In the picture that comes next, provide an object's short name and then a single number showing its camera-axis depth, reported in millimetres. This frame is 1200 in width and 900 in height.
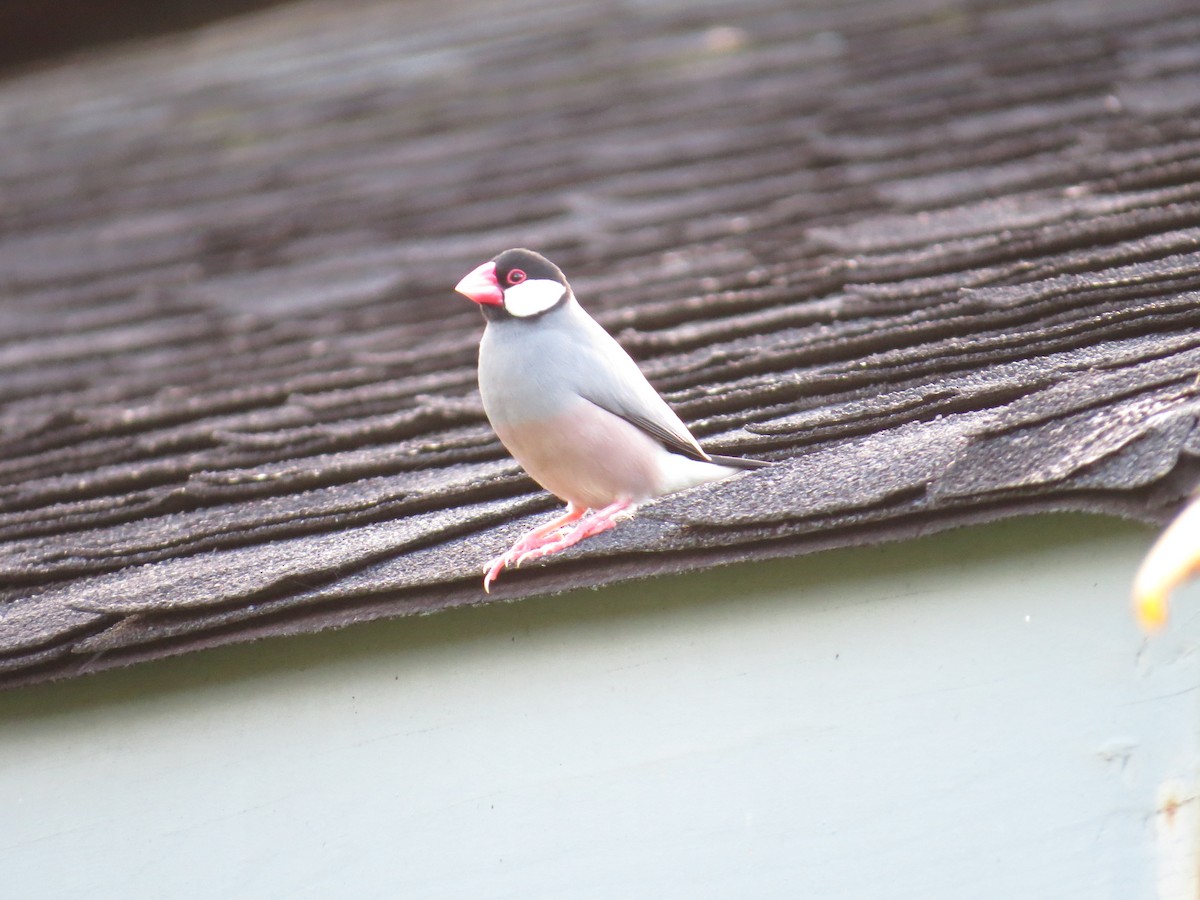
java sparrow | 6780
